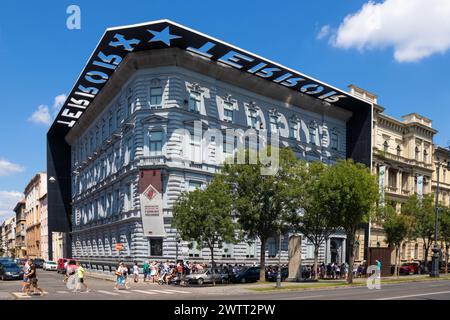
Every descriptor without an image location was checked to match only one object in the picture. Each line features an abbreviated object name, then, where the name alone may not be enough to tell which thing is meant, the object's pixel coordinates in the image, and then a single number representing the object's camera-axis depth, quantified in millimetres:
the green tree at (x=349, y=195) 34734
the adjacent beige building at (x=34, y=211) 114994
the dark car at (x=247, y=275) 37875
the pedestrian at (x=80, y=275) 26812
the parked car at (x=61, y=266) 52269
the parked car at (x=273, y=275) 40112
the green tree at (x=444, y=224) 53109
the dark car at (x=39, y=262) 73119
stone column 37719
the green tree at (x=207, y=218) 33094
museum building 42625
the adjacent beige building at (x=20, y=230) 146500
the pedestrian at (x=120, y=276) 29481
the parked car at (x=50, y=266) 65200
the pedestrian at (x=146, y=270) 37906
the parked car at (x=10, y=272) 38312
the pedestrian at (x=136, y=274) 36281
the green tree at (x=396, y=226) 47125
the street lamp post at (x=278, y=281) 29862
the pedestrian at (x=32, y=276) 23712
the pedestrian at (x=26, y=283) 24262
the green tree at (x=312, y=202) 36219
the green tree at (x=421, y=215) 51094
